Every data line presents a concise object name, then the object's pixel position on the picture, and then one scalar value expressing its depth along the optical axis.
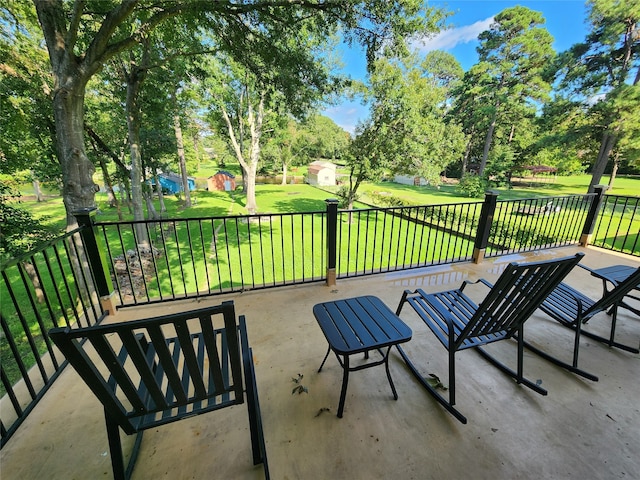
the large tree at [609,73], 9.73
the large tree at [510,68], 15.80
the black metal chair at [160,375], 0.91
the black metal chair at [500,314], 1.55
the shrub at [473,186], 19.15
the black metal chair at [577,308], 1.89
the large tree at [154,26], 3.15
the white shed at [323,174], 30.63
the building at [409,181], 28.03
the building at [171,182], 23.52
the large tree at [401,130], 9.07
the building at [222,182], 26.94
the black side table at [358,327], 1.54
